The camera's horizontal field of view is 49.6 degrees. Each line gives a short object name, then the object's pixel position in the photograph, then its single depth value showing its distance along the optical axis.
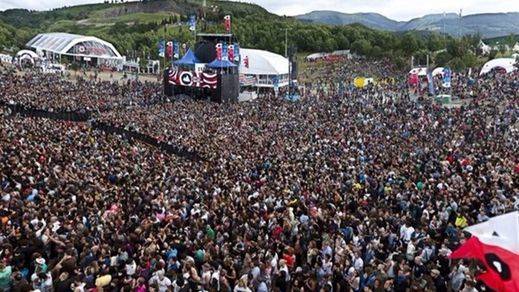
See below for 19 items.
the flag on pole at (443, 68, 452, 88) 42.74
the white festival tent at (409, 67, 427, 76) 55.89
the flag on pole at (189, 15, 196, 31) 58.03
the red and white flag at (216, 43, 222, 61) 48.21
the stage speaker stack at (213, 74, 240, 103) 45.97
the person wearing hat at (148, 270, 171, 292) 10.12
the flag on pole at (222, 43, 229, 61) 48.23
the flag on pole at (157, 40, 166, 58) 59.44
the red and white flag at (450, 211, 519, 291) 8.95
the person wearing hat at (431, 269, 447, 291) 10.45
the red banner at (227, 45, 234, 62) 48.58
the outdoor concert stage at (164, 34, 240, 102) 46.09
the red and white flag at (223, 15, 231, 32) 54.66
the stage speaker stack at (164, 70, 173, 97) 48.06
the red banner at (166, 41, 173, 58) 54.98
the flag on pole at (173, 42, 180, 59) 56.00
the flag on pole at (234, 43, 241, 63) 49.33
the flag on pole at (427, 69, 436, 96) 45.25
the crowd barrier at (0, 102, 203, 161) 27.73
